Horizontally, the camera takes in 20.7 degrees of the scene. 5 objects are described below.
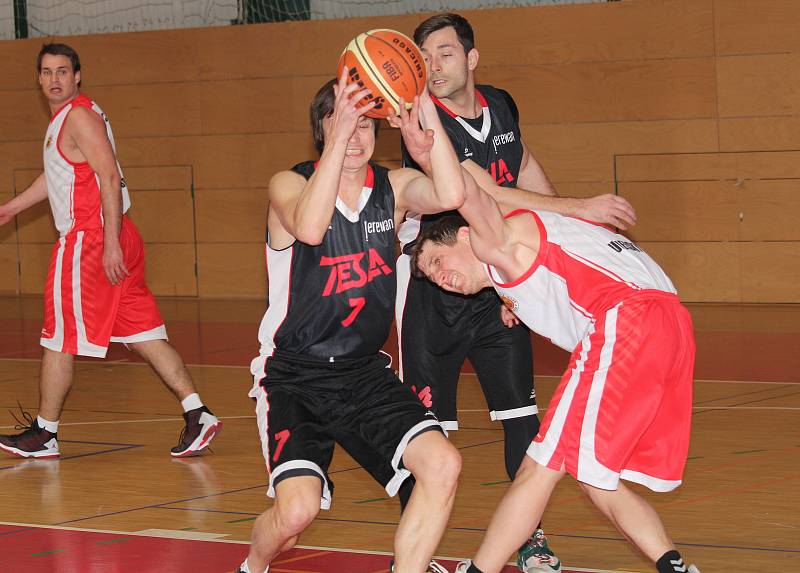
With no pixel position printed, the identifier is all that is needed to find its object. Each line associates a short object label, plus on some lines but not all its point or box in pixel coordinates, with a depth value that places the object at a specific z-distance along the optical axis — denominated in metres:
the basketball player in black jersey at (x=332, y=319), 6.63
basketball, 6.67
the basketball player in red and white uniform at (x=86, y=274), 11.10
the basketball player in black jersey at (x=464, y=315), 8.16
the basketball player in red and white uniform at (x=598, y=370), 6.28
